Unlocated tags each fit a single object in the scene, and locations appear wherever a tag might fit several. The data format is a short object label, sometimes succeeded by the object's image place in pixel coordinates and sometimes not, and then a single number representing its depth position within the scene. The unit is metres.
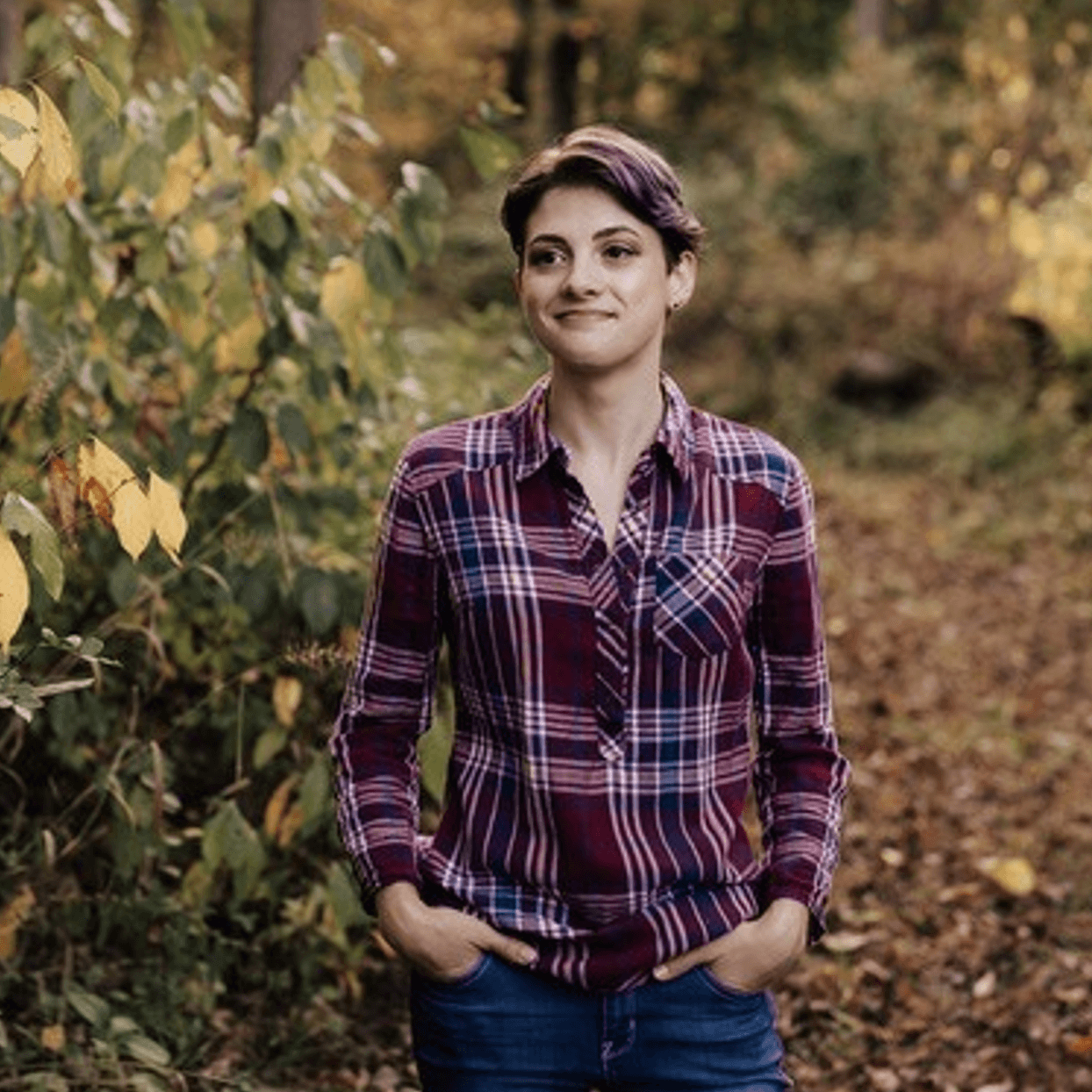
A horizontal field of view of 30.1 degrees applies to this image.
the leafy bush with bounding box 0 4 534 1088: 3.83
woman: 2.41
